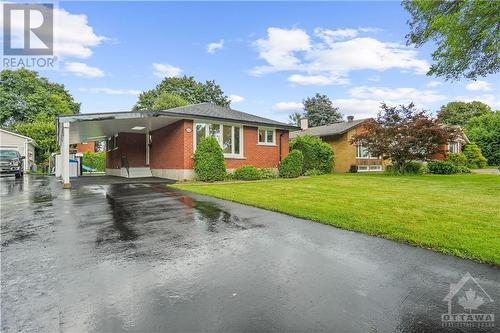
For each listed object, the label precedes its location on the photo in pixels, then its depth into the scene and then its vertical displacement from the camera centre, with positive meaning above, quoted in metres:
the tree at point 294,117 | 55.54 +9.58
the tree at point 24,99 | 38.00 +9.34
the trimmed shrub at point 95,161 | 35.31 +0.69
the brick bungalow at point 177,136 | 14.24 +1.83
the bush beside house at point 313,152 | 19.72 +0.90
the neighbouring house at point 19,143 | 27.09 +2.39
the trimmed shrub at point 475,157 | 30.27 +0.67
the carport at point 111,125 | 11.98 +2.29
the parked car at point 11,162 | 17.55 +0.30
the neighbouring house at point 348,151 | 24.42 +1.18
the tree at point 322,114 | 47.34 +8.54
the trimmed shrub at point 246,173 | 15.28 -0.43
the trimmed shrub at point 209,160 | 13.82 +0.27
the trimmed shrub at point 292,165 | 17.14 -0.02
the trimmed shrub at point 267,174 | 16.22 -0.52
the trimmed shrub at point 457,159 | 27.00 +0.43
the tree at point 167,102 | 38.06 +8.78
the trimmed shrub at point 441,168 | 21.42 -0.34
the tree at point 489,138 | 32.94 +3.01
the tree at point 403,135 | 17.58 +1.85
